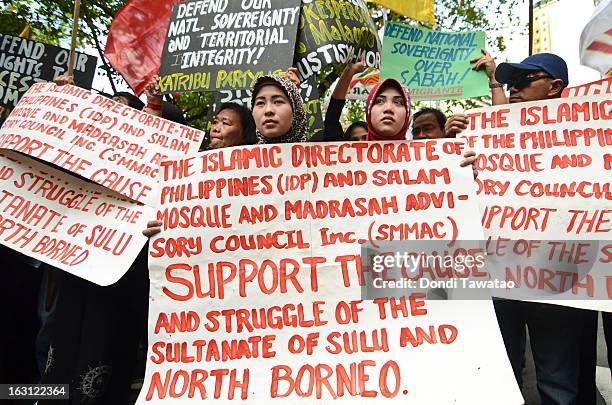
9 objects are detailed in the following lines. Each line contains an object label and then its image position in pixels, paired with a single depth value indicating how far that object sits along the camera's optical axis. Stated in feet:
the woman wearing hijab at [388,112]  7.06
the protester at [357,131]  10.58
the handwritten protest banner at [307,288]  5.62
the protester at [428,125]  9.77
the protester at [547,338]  7.48
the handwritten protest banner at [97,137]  8.30
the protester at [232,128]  9.16
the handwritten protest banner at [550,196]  6.96
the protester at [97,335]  7.77
